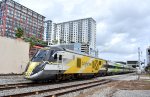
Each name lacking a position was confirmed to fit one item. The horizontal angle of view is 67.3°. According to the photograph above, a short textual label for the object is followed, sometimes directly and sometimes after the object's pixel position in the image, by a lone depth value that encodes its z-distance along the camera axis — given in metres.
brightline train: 8.65
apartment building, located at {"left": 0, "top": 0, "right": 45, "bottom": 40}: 55.66
